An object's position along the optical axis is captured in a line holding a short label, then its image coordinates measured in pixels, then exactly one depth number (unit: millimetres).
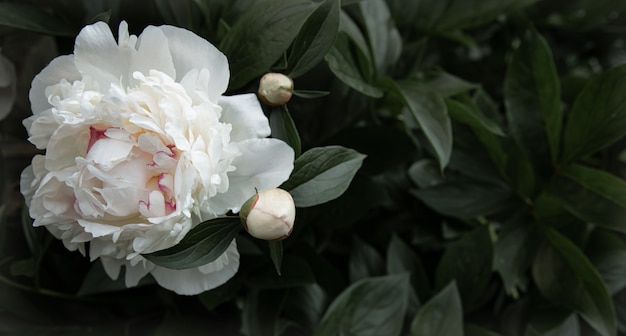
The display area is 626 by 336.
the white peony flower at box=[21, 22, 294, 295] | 289
